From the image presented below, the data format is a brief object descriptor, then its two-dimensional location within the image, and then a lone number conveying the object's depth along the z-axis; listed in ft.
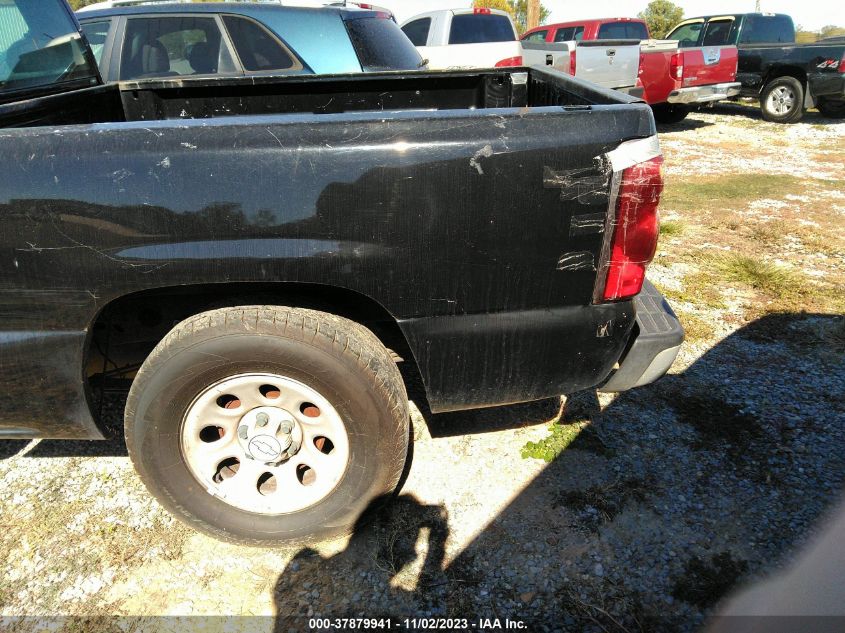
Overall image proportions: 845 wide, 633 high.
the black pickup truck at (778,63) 34.65
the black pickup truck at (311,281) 6.15
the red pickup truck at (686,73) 33.30
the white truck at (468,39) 32.14
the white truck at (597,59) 32.01
